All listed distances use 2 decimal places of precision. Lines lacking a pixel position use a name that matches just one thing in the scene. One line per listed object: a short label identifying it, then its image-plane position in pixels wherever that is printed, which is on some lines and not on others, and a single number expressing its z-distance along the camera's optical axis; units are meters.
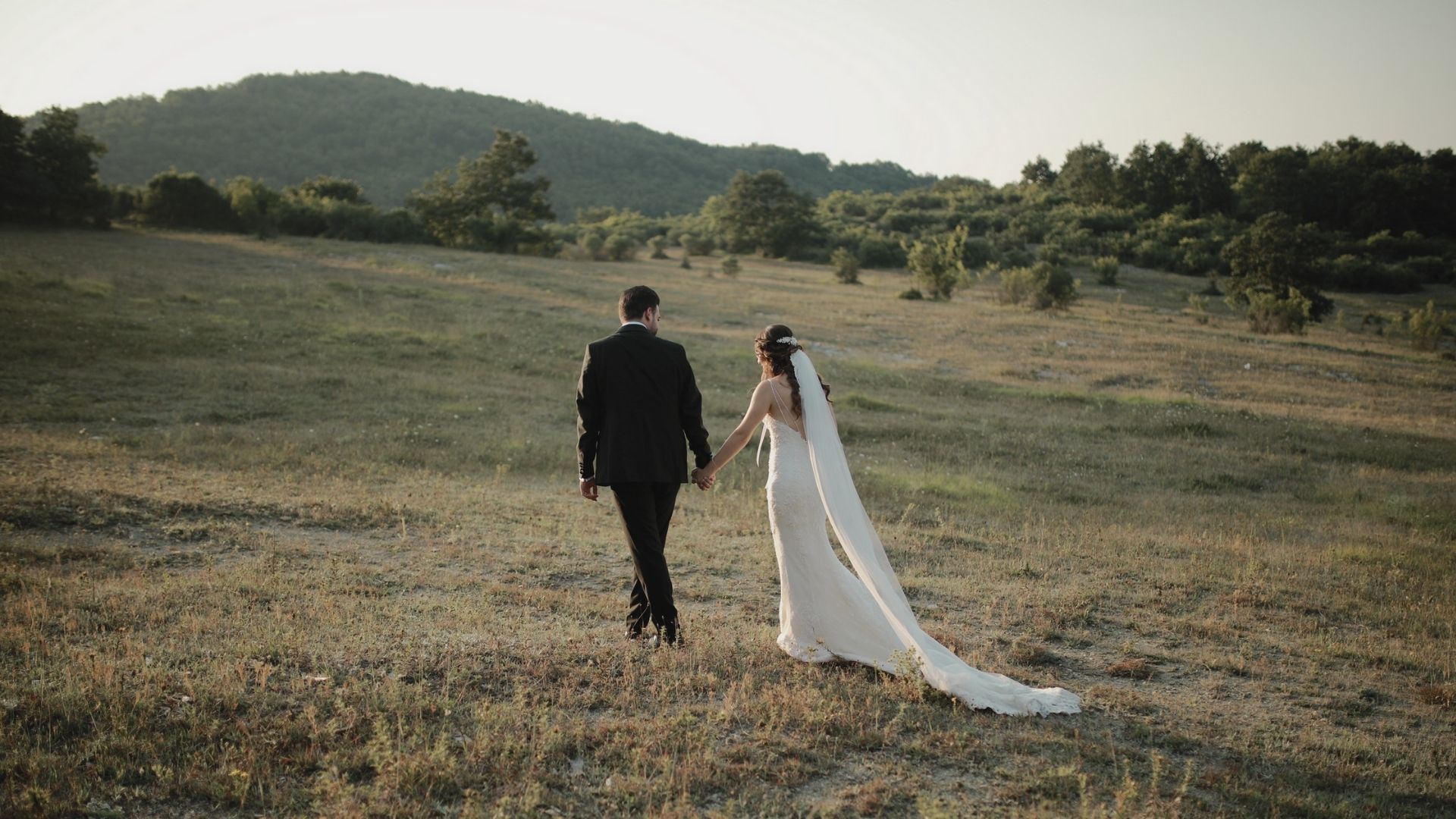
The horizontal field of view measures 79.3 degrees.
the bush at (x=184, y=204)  45.97
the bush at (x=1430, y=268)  50.88
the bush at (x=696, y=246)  65.19
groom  6.01
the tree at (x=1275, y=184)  68.94
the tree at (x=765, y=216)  67.69
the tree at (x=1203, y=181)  75.44
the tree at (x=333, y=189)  59.31
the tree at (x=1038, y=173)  99.06
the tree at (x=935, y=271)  41.12
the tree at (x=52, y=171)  38.75
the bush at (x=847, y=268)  48.16
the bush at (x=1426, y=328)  30.28
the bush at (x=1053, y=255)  53.17
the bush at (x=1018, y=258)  57.50
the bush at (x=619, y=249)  55.16
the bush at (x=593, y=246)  55.09
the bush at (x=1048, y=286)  36.31
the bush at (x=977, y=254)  58.81
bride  6.05
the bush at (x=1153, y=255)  58.74
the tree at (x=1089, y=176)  79.84
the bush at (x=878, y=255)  60.91
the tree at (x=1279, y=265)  36.28
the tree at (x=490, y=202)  55.66
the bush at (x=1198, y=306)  36.06
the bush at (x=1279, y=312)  32.50
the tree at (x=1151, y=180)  77.94
